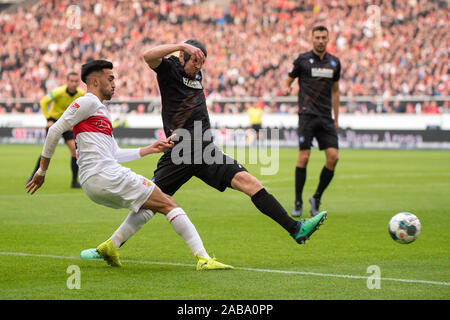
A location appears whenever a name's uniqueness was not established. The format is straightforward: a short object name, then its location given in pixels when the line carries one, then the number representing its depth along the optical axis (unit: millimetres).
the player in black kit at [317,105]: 22484
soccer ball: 15281
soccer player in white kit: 13180
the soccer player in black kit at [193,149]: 14367
